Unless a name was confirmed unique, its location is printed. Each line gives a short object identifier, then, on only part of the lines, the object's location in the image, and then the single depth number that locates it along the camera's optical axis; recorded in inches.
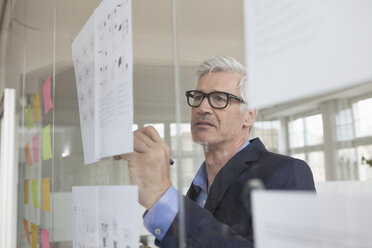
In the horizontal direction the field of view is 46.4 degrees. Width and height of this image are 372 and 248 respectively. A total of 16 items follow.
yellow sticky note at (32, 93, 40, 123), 74.9
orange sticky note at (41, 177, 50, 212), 61.6
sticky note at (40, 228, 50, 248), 61.0
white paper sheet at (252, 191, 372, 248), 14.5
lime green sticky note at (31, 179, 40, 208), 72.8
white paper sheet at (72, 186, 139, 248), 31.7
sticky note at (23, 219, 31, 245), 81.0
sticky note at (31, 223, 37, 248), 72.1
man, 18.8
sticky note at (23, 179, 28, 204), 86.5
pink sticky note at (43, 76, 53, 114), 62.9
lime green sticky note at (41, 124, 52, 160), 62.2
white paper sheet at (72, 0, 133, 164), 33.0
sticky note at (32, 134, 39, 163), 74.0
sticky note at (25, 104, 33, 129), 84.3
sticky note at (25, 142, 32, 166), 85.2
